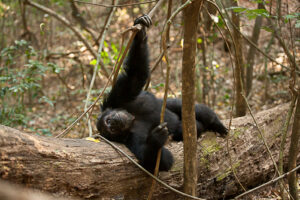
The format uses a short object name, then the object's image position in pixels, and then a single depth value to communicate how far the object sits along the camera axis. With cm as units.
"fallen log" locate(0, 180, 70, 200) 163
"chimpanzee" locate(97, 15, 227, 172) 662
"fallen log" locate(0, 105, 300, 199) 476
